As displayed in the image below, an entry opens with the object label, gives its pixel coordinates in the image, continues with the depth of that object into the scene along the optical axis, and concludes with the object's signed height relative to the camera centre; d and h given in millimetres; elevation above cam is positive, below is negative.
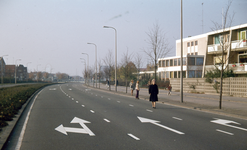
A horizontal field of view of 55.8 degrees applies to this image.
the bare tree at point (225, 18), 13721 +3546
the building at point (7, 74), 87050 +1471
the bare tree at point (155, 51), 24019 +2918
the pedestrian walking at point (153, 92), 13648 -807
